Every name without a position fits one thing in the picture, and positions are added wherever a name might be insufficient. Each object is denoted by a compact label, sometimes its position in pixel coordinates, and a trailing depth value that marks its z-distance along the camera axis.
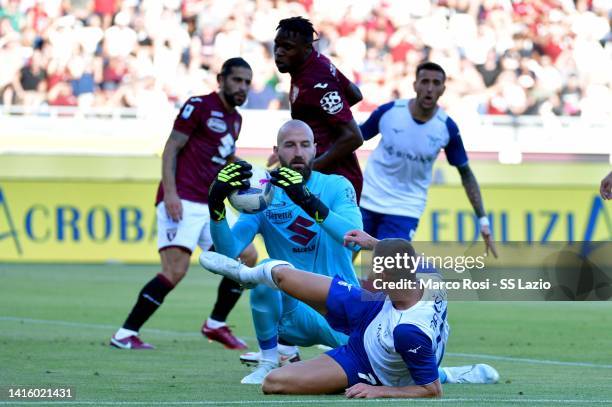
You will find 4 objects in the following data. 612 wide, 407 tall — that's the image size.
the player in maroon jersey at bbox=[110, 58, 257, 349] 20.47
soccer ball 14.60
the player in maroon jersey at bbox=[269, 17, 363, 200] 17.81
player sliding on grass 12.89
